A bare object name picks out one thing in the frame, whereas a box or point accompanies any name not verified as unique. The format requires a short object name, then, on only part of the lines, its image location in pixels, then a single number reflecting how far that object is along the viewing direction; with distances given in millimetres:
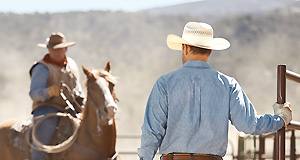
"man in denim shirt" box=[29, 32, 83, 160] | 14707
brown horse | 14207
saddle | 14836
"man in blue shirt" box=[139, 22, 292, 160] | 8188
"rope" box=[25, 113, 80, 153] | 14476
